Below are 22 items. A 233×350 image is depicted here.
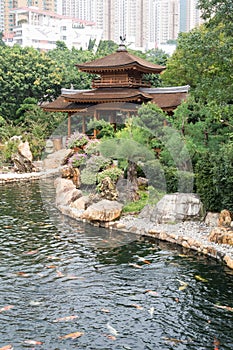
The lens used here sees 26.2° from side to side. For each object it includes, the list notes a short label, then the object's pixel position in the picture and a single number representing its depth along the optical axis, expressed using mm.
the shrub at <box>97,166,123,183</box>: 14266
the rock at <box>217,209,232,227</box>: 11039
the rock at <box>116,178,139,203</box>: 14094
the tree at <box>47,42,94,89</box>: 32181
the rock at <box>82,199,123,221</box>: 12780
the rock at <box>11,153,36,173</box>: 21562
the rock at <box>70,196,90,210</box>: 14125
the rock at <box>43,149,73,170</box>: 23266
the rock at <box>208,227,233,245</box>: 10289
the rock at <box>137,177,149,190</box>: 14961
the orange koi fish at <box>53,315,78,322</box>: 7238
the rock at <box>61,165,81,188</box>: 16922
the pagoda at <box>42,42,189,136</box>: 22531
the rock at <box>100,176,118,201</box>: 13680
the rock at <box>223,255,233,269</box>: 9422
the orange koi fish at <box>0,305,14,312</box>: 7547
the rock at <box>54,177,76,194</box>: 15805
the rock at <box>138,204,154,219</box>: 12703
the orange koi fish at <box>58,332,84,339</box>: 6741
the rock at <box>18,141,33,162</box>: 21266
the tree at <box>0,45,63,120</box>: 30484
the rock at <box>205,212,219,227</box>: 11664
